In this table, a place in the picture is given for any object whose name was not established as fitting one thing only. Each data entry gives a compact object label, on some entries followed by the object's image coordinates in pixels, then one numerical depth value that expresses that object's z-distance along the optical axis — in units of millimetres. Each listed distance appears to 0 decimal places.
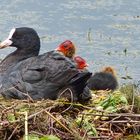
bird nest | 13203
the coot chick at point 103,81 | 18547
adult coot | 15344
